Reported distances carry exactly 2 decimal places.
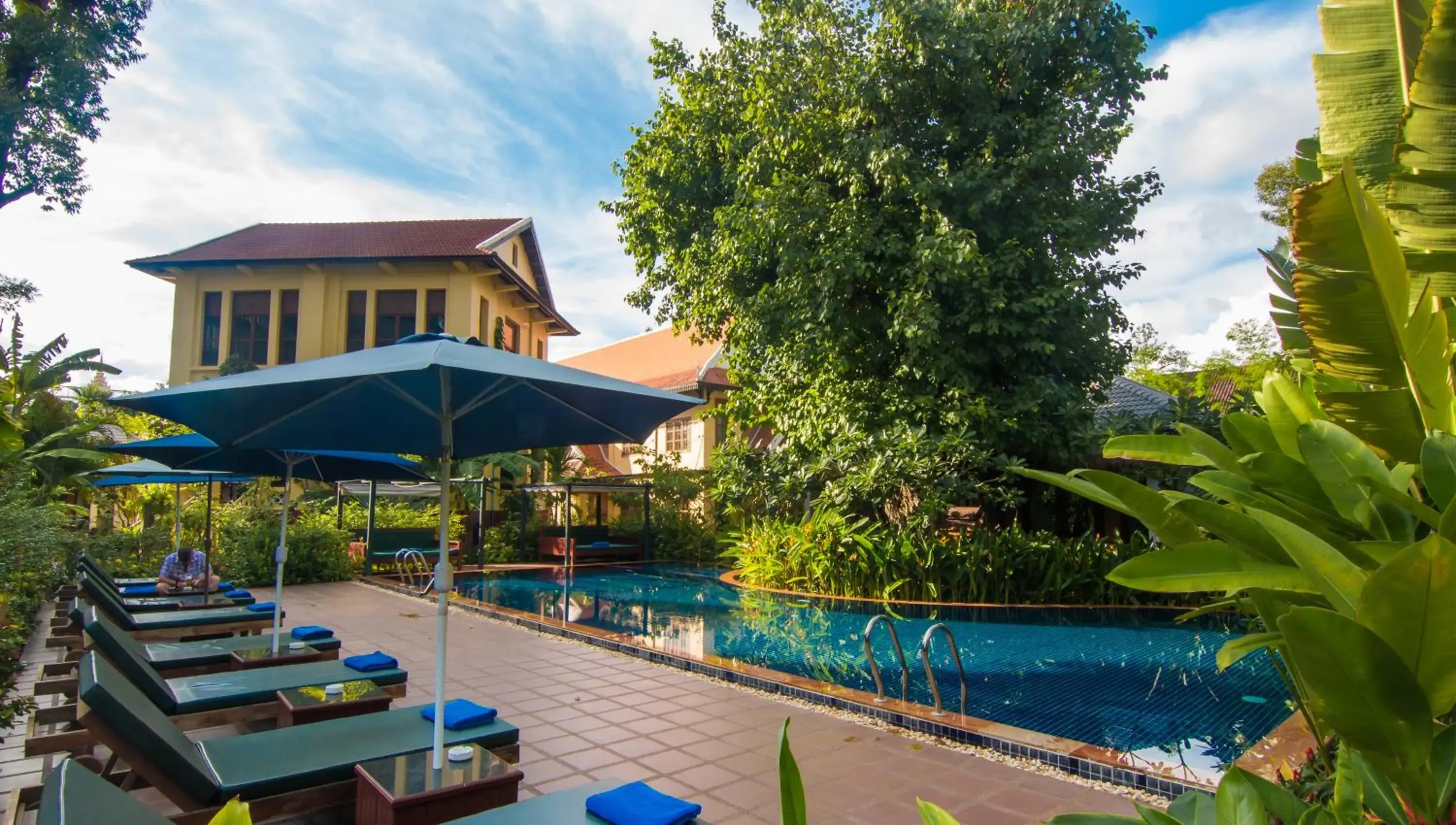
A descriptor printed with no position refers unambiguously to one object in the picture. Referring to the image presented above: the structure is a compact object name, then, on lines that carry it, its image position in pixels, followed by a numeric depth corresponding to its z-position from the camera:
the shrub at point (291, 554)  14.77
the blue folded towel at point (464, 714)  4.43
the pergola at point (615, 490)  19.92
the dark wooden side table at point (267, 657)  6.31
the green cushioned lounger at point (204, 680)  4.61
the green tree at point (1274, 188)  26.36
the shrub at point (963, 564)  12.63
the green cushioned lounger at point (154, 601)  7.44
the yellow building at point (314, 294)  23.16
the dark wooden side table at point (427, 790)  3.47
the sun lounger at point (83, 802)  2.01
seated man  10.52
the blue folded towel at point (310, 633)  7.14
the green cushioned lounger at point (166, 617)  7.29
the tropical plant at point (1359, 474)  1.13
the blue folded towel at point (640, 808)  3.07
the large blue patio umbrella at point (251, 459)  7.12
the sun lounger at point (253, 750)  3.27
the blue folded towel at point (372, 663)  5.89
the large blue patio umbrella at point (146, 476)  9.06
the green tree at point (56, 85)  17.48
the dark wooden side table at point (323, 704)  4.85
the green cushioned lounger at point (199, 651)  6.25
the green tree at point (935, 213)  13.45
